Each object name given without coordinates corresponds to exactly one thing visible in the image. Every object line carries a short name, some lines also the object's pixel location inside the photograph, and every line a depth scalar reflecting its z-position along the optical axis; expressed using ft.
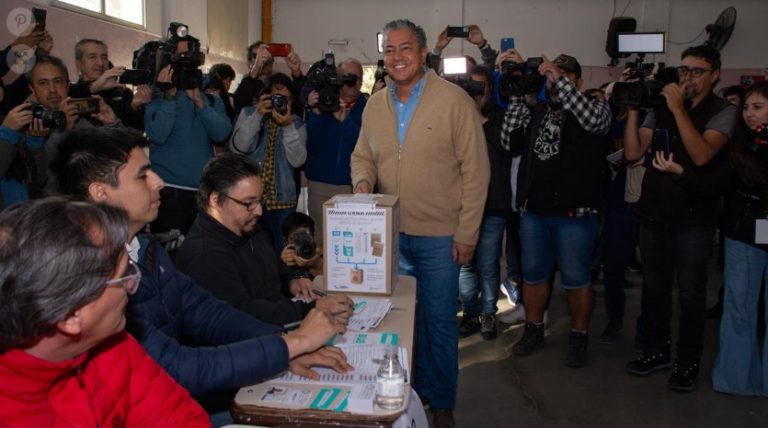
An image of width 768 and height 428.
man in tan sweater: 8.42
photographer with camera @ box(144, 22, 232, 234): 11.59
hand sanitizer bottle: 4.78
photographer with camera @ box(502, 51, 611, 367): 10.36
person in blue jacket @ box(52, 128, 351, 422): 4.98
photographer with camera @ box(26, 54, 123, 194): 9.59
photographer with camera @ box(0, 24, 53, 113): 10.44
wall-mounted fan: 30.14
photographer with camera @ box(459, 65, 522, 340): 11.87
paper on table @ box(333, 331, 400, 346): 5.94
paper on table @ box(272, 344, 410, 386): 5.23
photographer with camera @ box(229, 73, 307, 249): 12.24
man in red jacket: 3.26
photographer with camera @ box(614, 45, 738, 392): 9.53
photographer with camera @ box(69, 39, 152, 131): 11.61
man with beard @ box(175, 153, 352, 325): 6.70
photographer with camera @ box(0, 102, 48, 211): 8.68
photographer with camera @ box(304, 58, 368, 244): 12.55
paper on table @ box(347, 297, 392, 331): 6.44
